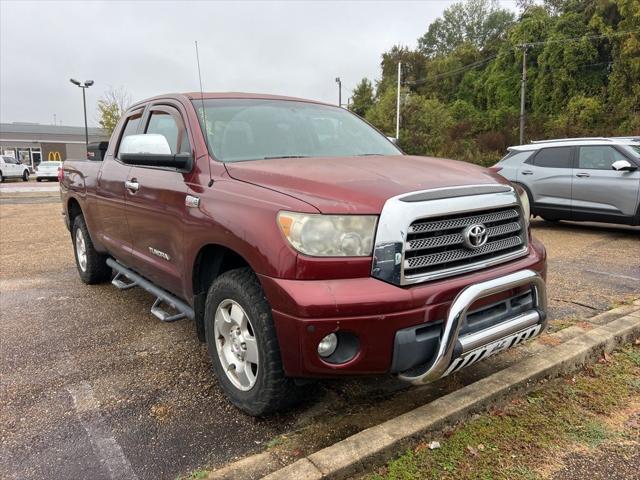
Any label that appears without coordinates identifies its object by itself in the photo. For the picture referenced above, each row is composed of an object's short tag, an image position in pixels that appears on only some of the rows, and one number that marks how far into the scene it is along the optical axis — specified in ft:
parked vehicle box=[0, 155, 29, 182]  98.02
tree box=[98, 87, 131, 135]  119.85
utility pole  124.59
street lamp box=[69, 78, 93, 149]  106.93
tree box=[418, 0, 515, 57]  243.40
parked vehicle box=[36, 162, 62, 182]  98.63
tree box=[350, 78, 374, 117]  179.32
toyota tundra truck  7.75
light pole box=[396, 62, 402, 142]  128.26
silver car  26.00
